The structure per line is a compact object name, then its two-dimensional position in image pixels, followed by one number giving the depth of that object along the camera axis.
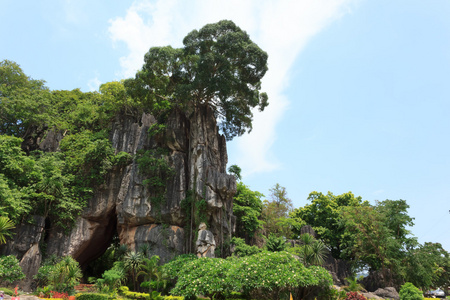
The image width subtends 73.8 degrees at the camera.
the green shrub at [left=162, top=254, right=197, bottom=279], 18.67
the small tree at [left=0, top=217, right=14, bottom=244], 16.75
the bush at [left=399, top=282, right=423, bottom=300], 17.67
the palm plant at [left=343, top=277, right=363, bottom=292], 20.33
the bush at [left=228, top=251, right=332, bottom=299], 14.48
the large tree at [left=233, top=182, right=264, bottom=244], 25.88
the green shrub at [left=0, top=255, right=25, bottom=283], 16.75
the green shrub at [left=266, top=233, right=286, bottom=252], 19.97
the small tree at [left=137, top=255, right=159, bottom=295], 19.16
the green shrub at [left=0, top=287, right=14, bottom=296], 15.20
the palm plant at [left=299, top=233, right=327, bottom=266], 19.55
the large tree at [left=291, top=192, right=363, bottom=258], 31.88
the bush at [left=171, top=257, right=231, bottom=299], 14.64
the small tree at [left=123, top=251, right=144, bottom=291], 19.69
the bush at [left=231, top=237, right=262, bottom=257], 20.88
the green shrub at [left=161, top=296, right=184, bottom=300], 15.93
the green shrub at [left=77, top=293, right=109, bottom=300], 15.72
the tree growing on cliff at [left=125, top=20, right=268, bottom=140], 22.86
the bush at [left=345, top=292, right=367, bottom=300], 16.37
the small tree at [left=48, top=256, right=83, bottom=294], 17.41
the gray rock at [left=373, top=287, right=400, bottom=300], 20.05
